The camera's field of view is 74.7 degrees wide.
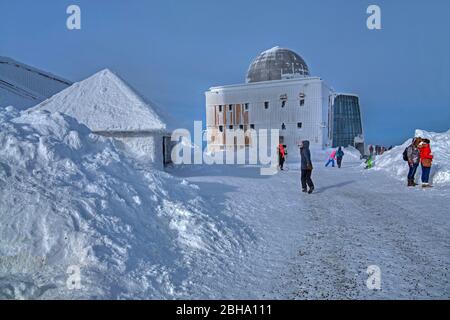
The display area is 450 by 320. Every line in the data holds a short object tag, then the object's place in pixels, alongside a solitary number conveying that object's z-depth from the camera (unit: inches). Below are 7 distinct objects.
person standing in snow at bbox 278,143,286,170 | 647.8
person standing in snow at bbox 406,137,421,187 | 400.5
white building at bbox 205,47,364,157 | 1305.4
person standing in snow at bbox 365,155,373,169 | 683.0
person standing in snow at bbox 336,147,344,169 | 783.7
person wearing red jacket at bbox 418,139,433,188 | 388.2
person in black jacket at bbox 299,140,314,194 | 371.6
